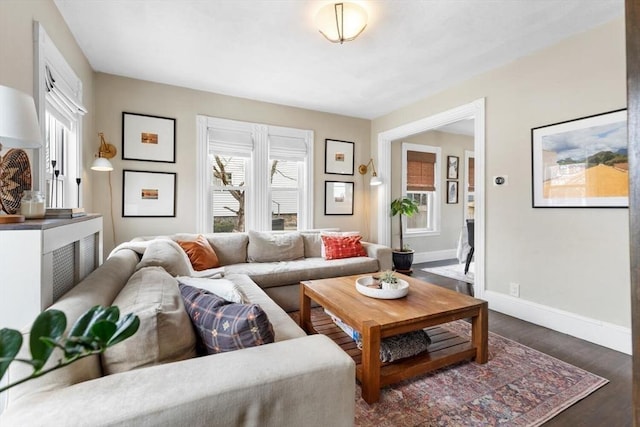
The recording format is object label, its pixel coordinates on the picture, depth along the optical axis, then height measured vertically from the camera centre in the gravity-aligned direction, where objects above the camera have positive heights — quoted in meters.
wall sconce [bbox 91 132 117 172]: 3.22 +0.69
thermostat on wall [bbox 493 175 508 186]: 3.03 +0.35
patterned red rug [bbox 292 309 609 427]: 1.55 -1.07
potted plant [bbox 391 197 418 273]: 4.52 -0.57
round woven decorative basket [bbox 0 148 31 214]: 1.42 +0.18
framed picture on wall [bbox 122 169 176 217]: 3.40 +0.23
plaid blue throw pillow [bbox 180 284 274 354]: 1.10 -0.44
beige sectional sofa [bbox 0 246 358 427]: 0.75 -0.50
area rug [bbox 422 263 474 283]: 4.35 -0.94
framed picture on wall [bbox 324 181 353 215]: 4.62 +0.25
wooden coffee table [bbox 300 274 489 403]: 1.66 -0.66
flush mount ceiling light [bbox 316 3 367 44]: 2.12 +1.45
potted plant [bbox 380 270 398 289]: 2.15 -0.51
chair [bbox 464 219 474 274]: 4.14 -0.34
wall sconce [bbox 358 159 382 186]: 4.85 +0.74
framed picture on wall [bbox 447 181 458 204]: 5.82 +0.43
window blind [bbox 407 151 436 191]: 5.44 +0.81
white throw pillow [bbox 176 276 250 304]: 1.39 -0.37
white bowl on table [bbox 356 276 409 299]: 2.07 -0.56
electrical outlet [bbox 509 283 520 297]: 2.94 -0.77
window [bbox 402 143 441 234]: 5.41 +0.56
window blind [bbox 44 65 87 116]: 2.03 +0.92
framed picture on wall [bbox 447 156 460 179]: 5.81 +0.95
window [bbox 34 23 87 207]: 1.89 +0.73
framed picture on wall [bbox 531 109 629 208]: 2.27 +0.43
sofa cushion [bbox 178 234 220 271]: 2.94 -0.43
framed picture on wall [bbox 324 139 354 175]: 4.60 +0.90
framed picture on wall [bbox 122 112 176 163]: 3.38 +0.89
